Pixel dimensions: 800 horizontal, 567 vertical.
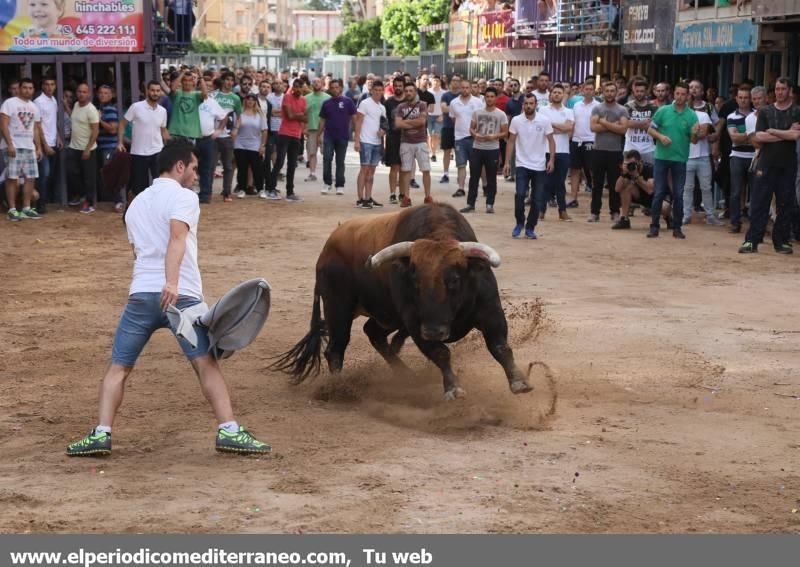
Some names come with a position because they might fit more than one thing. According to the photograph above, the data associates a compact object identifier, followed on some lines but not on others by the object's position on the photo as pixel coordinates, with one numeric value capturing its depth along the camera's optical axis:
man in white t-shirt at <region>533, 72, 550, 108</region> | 19.97
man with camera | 16.70
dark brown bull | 7.79
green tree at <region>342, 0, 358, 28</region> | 99.62
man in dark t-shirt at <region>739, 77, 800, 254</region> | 13.85
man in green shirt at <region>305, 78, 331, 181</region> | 23.70
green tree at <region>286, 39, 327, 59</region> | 108.61
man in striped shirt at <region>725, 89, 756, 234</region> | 15.57
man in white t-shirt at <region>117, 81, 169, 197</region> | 17.25
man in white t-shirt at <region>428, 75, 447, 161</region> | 26.98
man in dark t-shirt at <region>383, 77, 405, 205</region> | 19.11
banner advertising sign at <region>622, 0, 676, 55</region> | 21.66
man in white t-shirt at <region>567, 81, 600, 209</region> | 18.66
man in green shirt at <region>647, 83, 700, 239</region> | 15.29
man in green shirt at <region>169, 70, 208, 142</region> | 18.94
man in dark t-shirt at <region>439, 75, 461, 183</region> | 22.59
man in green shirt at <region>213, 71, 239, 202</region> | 19.84
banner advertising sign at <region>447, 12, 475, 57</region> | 42.03
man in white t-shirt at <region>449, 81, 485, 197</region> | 20.44
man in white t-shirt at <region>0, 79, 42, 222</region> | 16.95
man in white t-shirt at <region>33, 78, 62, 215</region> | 17.72
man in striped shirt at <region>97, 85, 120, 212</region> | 18.28
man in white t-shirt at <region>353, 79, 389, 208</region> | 19.19
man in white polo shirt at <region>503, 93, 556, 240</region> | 15.76
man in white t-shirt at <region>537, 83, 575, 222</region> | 17.52
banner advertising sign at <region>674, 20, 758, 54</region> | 17.91
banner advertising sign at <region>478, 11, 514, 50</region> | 35.47
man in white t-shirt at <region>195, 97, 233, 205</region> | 19.20
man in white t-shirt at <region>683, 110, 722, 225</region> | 16.22
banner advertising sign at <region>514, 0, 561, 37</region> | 30.91
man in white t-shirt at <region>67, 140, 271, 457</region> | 6.61
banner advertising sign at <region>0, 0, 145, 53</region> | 17.97
